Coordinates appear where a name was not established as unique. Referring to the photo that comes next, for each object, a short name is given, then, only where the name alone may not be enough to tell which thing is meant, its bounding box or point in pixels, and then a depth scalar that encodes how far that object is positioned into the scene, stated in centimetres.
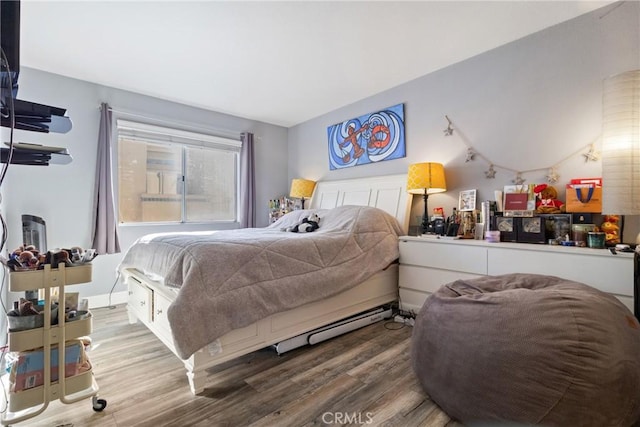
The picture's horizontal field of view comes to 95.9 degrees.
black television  102
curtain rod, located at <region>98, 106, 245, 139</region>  326
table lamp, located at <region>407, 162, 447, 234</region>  270
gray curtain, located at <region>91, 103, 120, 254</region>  306
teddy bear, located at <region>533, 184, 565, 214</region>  213
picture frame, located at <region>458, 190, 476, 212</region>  262
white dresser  167
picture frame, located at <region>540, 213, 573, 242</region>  202
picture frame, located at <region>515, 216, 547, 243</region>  208
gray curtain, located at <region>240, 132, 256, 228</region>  417
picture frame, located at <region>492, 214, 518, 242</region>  219
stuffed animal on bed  275
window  341
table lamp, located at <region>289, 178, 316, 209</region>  409
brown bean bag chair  110
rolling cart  125
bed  156
